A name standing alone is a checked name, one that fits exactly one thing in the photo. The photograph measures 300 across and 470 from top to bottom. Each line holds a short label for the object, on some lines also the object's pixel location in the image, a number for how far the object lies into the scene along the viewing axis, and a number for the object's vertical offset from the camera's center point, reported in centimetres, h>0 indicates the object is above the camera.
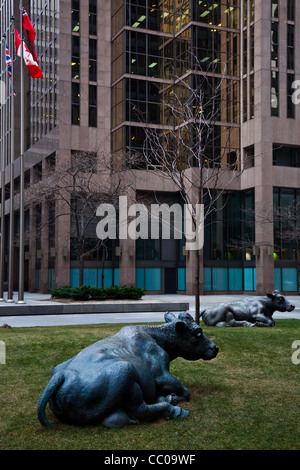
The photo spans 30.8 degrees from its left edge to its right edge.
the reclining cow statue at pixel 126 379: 563 -127
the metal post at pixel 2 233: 3238 +159
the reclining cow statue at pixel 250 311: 1491 -145
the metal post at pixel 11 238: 3036 +121
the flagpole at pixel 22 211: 2776 +255
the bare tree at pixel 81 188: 3416 +491
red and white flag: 2730 +996
